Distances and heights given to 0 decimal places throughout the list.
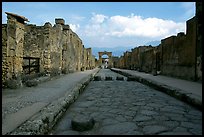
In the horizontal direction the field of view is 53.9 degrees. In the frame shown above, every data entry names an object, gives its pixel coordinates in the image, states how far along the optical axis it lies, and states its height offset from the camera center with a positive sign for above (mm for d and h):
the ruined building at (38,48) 6137 +829
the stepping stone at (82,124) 2812 -823
